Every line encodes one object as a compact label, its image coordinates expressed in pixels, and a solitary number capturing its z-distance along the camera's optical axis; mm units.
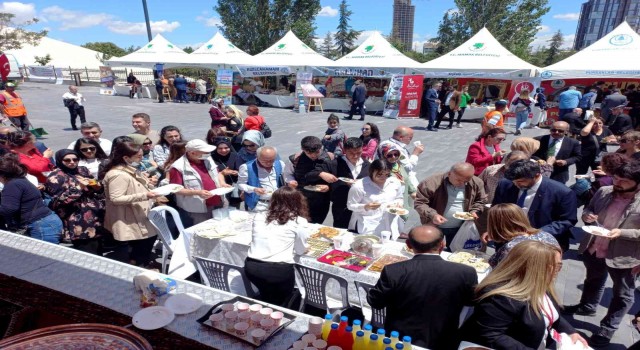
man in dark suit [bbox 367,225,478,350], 2195
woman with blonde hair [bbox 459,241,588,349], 2012
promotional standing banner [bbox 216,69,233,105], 19469
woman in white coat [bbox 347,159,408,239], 4109
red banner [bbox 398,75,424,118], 16141
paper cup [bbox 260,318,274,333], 1823
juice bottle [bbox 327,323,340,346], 1734
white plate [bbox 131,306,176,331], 1808
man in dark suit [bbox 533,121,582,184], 5289
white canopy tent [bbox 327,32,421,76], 16609
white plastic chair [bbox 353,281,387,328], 2855
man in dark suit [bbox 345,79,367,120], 15748
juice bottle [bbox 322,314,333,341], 1777
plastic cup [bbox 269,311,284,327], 1879
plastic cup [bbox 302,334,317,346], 1721
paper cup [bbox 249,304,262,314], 1932
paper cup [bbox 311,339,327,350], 1694
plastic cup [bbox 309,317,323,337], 1813
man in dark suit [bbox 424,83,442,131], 13883
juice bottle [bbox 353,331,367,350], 1705
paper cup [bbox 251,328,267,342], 1746
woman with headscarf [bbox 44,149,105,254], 3842
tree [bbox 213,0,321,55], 36562
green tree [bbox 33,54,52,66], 39691
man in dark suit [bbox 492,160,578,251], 3484
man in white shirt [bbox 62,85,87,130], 11873
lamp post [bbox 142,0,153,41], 20766
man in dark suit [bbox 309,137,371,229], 4637
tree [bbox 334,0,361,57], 51344
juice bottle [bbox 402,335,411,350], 1695
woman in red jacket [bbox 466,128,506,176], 5227
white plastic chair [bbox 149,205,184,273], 4012
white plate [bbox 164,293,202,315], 1964
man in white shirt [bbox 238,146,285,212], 4457
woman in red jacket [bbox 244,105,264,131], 7020
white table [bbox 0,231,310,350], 1810
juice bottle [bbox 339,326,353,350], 1731
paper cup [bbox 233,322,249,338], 1786
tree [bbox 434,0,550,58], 36719
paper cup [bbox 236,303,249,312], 1933
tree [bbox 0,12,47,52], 27406
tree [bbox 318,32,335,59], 54709
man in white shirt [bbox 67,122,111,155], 5160
